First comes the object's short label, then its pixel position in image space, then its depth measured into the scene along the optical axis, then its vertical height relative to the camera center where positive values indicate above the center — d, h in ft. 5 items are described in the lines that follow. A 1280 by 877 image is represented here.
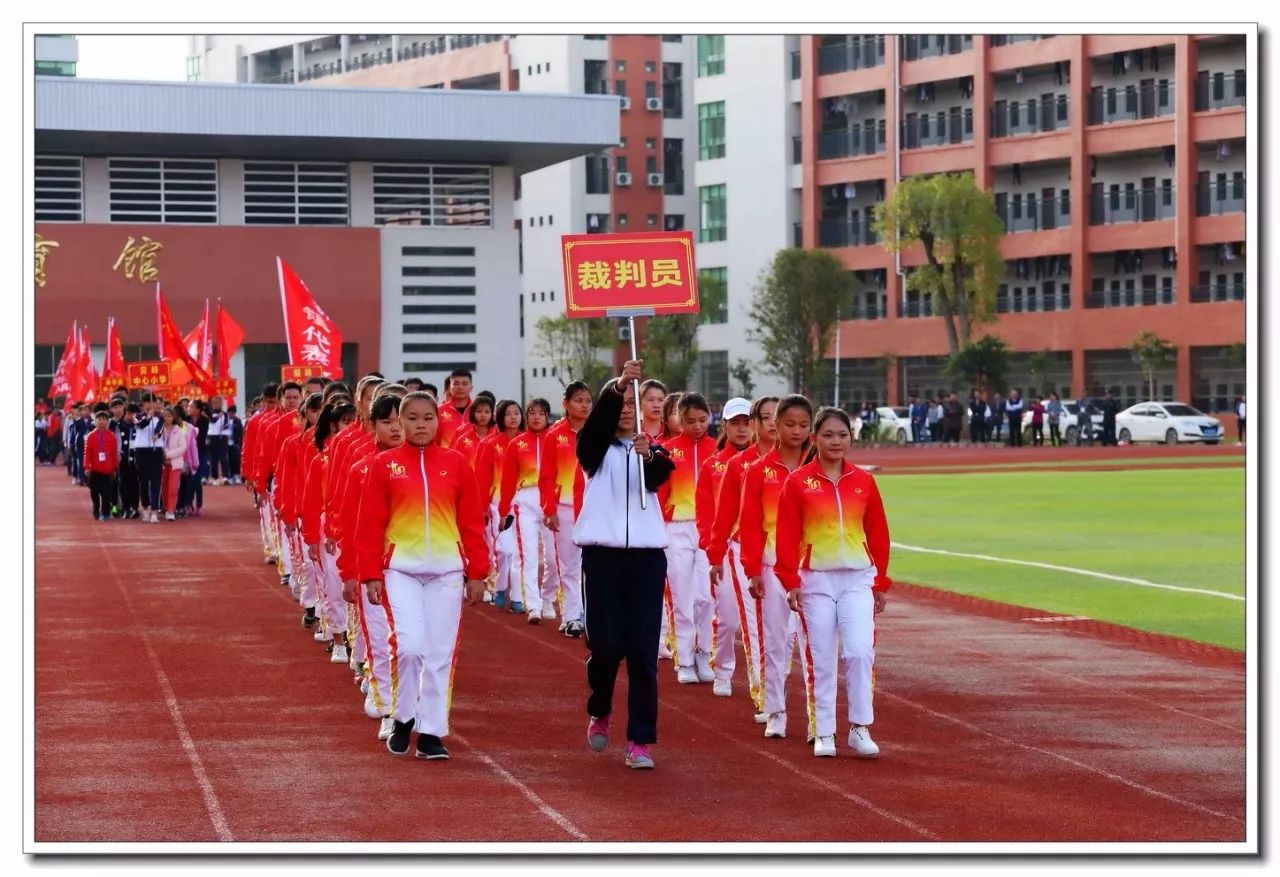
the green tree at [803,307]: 225.35 +6.95
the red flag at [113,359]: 132.05 +0.91
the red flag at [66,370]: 151.84 +0.23
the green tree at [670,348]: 238.68 +2.69
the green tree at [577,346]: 242.17 +3.09
